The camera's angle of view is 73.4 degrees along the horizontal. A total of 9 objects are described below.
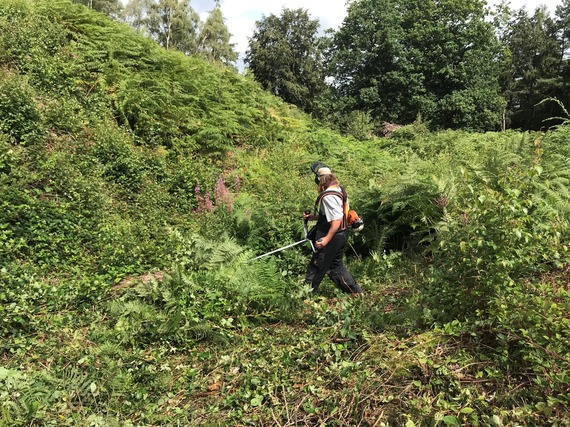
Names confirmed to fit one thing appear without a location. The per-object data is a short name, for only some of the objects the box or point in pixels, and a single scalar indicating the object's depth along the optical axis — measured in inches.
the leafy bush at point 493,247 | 117.3
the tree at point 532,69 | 1396.4
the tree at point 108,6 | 1309.1
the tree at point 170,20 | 1298.0
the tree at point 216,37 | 1338.6
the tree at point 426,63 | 1074.7
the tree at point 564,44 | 1362.0
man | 184.2
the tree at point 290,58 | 1296.8
